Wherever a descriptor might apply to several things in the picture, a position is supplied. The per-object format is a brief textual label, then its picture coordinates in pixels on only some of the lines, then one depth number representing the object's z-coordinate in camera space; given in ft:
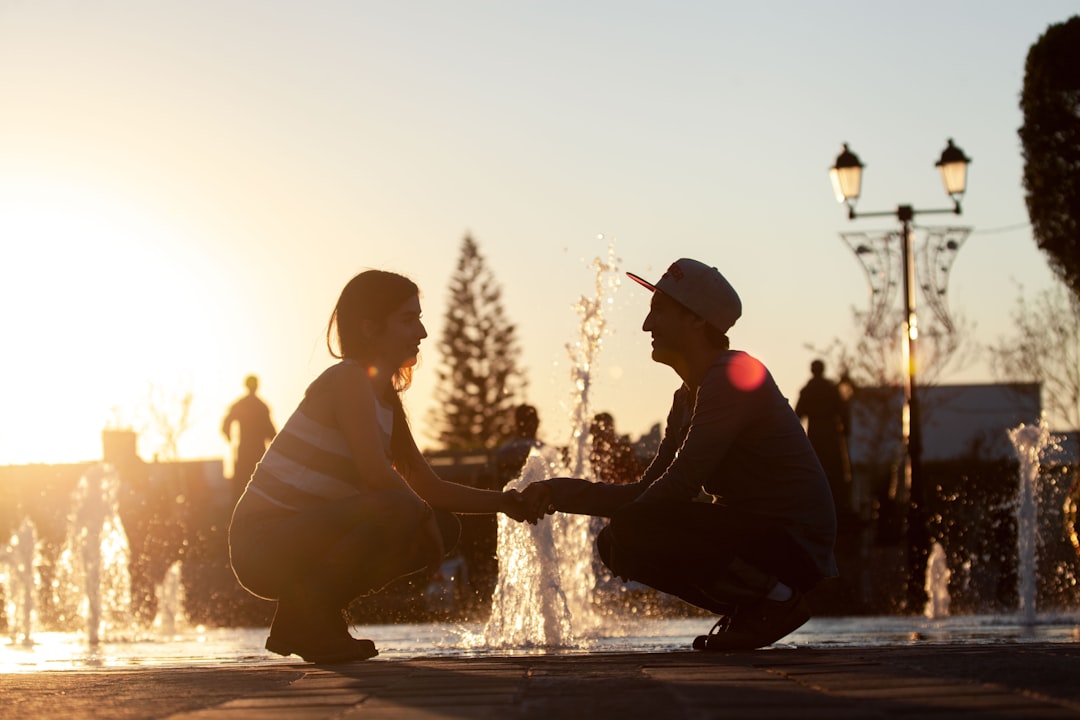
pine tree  274.36
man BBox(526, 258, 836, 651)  20.71
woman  20.29
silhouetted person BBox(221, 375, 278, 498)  67.15
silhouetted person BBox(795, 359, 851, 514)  66.33
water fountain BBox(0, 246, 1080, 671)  28.58
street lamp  61.98
